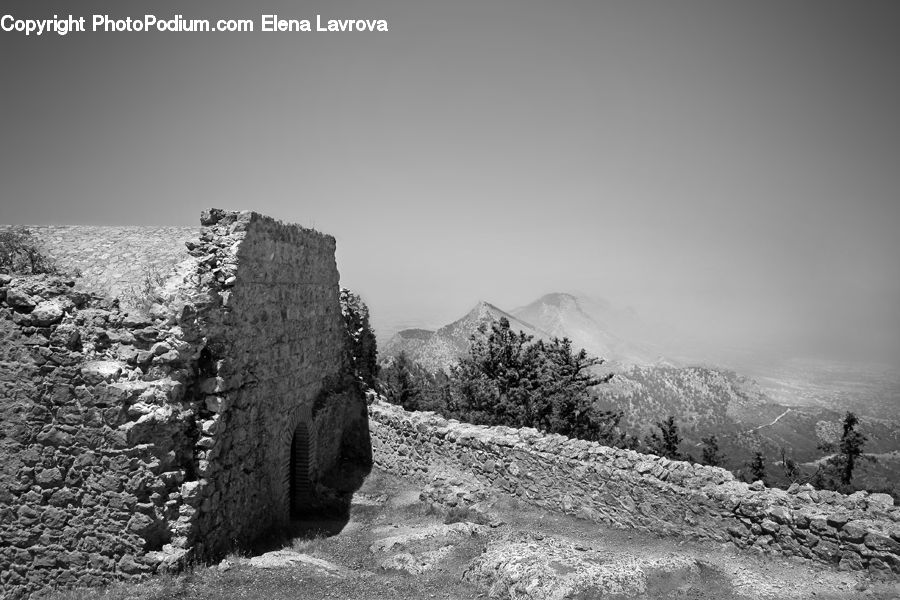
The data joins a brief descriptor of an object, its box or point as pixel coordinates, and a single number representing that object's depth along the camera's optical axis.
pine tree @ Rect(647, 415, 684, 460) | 26.69
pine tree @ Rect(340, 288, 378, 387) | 16.05
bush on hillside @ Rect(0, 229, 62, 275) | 9.37
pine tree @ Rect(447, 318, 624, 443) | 22.52
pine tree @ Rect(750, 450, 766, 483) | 29.92
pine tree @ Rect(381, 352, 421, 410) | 27.60
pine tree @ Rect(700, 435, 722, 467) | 30.66
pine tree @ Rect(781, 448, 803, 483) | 32.05
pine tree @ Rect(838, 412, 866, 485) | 34.50
